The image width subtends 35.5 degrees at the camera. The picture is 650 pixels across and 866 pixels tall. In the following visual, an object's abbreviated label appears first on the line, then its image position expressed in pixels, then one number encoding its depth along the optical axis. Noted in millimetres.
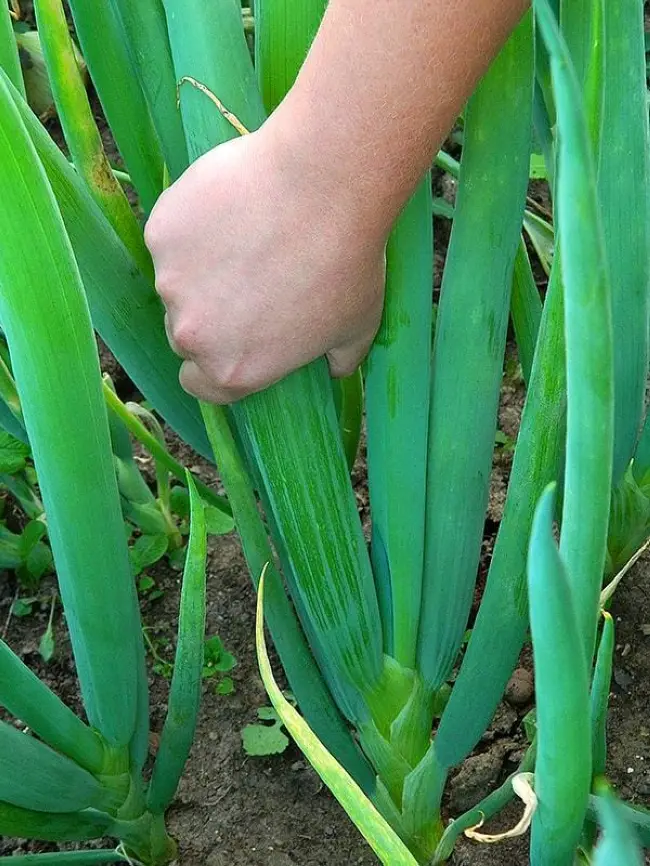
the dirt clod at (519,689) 1151
